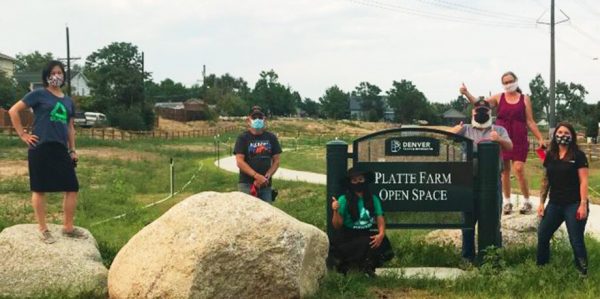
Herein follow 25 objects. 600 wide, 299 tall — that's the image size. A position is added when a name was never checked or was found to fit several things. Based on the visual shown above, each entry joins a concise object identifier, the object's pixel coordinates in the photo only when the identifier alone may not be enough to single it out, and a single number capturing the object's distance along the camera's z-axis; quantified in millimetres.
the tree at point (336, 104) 115062
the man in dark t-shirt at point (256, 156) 7250
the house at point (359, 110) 122125
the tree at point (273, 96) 103688
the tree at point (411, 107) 101688
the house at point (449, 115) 96194
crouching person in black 6465
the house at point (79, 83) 90150
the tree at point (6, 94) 53000
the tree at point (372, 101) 120500
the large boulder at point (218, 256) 5340
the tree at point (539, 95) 110575
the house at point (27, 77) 76125
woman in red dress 7512
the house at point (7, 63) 78562
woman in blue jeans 6316
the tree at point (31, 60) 115806
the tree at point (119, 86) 64256
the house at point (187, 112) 82938
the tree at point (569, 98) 102938
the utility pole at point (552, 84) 29625
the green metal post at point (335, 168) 6875
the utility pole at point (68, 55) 48100
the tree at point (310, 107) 132038
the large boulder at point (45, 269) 5926
